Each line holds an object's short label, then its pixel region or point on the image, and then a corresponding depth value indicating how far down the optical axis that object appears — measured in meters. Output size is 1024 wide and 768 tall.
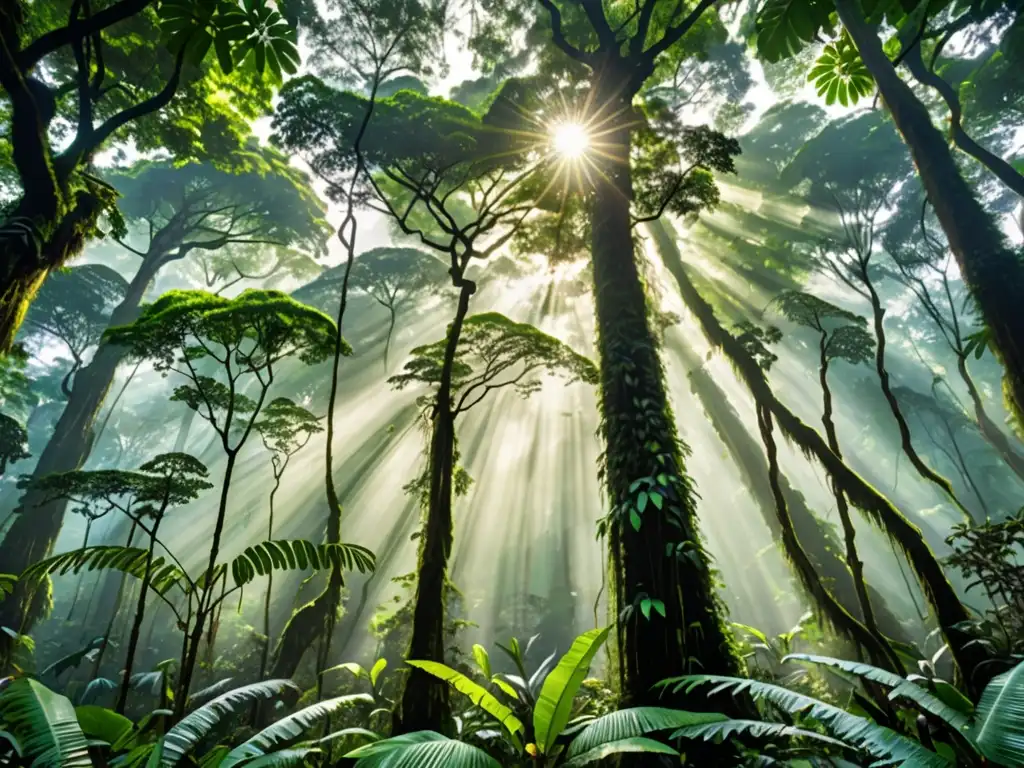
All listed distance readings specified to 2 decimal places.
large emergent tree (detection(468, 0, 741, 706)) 3.97
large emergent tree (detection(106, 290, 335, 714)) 5.54
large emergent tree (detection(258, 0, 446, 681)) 7.72
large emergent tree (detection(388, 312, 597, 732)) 3.99
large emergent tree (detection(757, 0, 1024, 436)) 4.82
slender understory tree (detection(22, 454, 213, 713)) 6.26
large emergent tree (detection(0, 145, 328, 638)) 13.55
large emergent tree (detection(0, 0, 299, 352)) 4.47
